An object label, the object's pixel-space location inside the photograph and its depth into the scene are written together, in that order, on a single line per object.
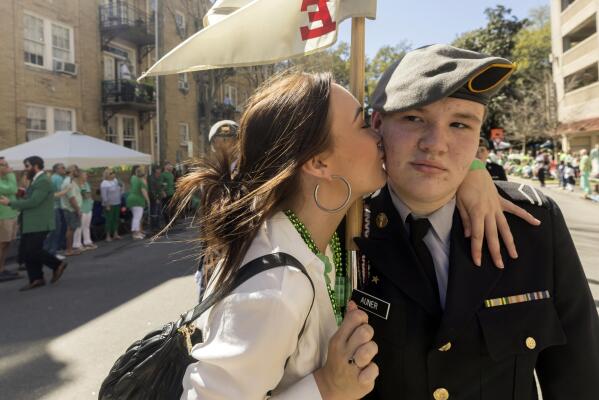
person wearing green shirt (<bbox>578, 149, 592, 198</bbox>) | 16.61
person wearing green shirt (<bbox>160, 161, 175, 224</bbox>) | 13.67
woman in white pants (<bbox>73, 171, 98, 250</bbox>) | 10.39
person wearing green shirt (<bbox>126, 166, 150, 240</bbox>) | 12.02
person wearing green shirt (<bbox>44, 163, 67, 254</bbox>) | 9.52
